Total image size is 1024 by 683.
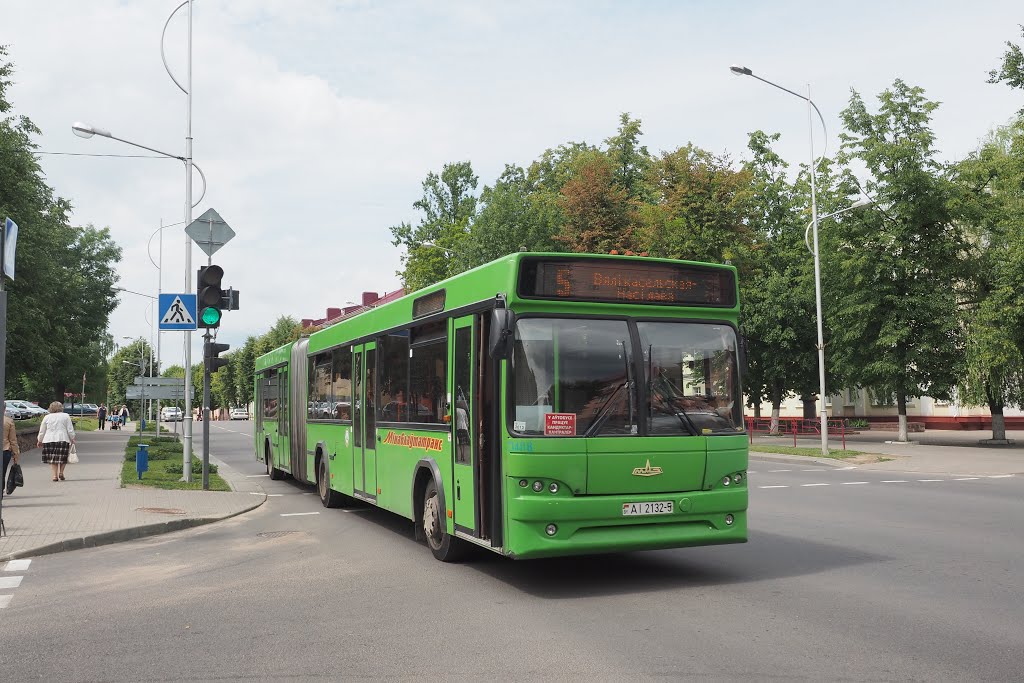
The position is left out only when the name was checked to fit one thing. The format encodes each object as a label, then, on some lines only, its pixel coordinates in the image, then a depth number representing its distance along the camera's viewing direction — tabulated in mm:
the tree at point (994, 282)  30750
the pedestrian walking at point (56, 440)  19219
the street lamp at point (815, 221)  28344
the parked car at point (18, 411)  63631
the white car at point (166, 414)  84750
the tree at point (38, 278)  31375
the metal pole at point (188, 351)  18750
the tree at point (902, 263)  33438
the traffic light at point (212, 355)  16688
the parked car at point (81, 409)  87000
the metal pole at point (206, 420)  16328
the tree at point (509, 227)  40250
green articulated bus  7801
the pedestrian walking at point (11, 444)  15988
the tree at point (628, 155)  51031
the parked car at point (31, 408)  67375
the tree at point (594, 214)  40906
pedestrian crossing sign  17891
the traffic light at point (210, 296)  16047
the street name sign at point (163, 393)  31219
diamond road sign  17312
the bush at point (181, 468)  21438
